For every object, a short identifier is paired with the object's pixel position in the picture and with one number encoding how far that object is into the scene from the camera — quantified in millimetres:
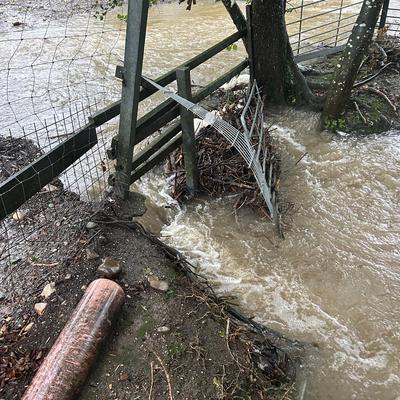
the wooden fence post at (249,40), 5725
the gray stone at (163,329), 3123
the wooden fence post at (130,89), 3375
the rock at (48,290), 3320
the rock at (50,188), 4969
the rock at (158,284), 3414
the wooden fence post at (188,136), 4340
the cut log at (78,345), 2590
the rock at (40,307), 3203
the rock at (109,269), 3438
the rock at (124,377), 2822
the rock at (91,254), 3568
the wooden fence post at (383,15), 7969
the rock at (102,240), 3735
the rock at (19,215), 4535
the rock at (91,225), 3845
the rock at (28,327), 3112
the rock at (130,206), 4084
